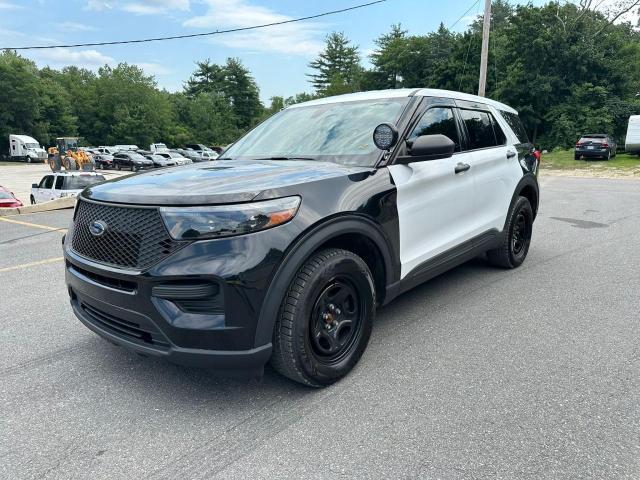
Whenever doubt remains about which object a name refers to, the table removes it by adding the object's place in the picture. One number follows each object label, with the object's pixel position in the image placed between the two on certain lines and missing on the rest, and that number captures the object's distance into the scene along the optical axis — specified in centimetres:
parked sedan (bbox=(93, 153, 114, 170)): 4212
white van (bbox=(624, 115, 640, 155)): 2609
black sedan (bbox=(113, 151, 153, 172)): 3869
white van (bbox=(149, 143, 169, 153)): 5921
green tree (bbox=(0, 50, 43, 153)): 5625
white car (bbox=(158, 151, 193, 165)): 4072
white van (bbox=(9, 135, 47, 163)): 5136
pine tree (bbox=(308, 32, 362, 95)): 8262
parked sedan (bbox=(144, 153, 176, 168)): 3917
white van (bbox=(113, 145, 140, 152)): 5362
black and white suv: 229
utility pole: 1905
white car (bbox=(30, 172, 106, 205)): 1471
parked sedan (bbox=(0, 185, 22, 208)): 1212
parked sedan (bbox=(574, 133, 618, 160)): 2742
